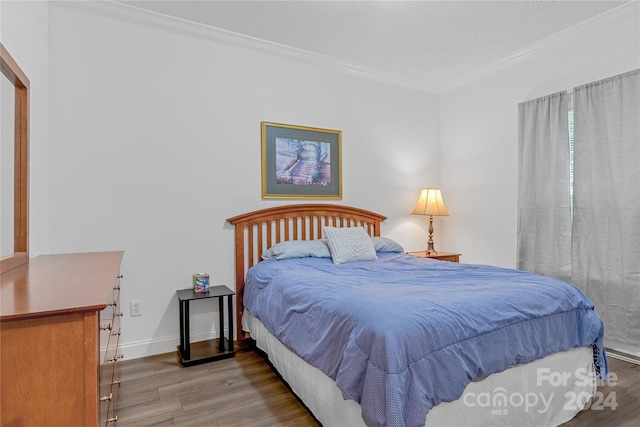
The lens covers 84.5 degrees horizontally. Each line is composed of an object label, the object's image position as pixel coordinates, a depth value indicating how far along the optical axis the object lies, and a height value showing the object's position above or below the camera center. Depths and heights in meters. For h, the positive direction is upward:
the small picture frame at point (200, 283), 2.80 -0.54
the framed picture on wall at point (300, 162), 3.31 +0.52
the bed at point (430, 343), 1.33 -0.59
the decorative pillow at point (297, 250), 2.95 -0.31
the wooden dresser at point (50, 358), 0.93 -0.39
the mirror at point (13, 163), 1.57 +0.26
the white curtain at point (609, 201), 2.64 +0.09
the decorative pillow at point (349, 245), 2.96 -0.27
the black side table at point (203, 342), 2.60 -0.98
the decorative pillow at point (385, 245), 3.37 -0.30
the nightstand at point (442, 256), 3.78 -0.46
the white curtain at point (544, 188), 3.10 +0.23
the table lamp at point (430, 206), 3.95 +0.08
